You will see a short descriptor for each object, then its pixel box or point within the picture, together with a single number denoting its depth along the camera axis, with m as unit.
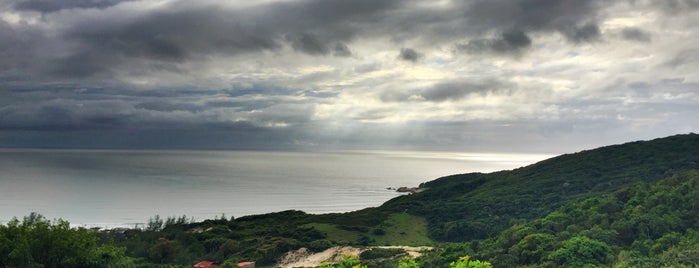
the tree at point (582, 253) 43.12
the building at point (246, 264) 55.51
